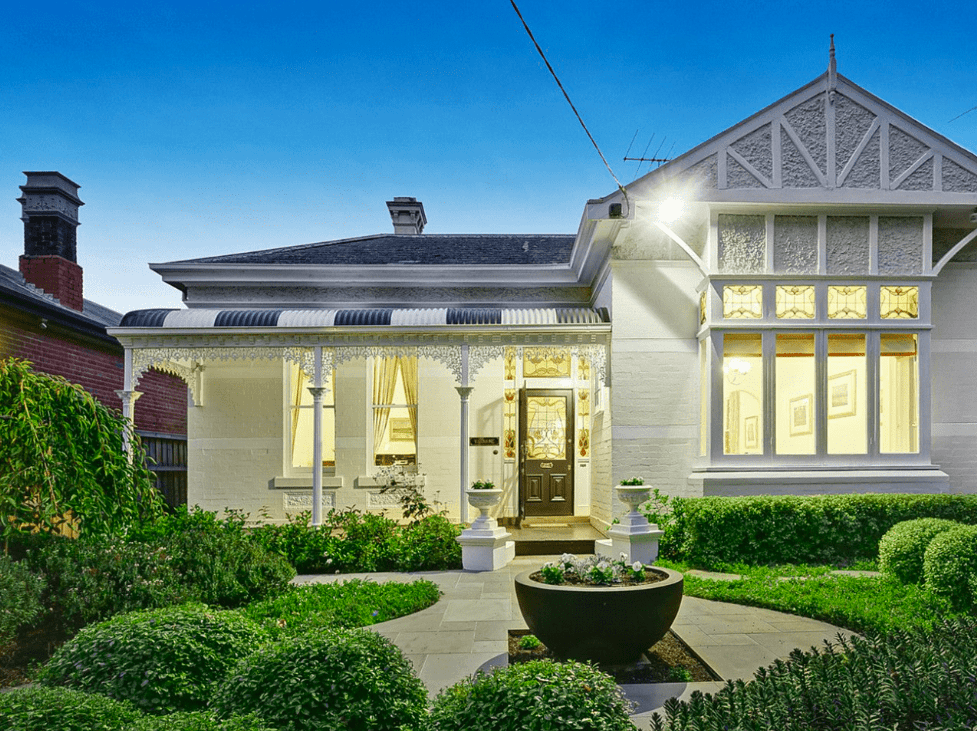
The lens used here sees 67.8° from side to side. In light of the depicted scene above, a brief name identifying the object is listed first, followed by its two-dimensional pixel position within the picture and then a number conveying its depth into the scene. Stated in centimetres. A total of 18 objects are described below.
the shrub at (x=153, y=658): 352
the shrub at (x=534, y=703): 288
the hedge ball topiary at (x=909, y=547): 730
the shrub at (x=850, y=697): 271
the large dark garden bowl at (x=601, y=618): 497
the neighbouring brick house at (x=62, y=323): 1219
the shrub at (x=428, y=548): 970
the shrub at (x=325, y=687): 314
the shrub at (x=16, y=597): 515
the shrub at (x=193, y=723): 262
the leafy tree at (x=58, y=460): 588
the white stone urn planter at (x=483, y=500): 989
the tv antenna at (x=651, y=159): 1138
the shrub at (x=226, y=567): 713
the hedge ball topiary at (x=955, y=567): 632
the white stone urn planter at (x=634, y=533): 936
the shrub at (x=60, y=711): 266
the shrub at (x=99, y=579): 605
